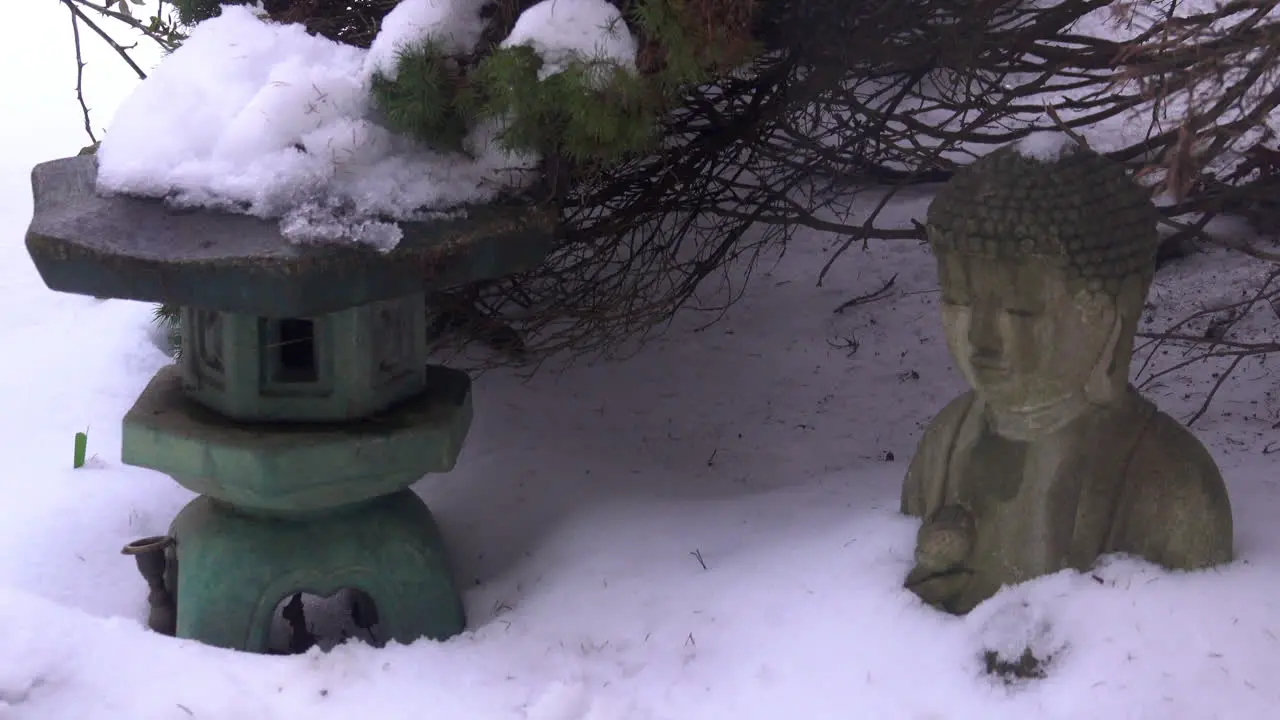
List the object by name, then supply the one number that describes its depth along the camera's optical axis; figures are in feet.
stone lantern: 8.04
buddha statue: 7.24
